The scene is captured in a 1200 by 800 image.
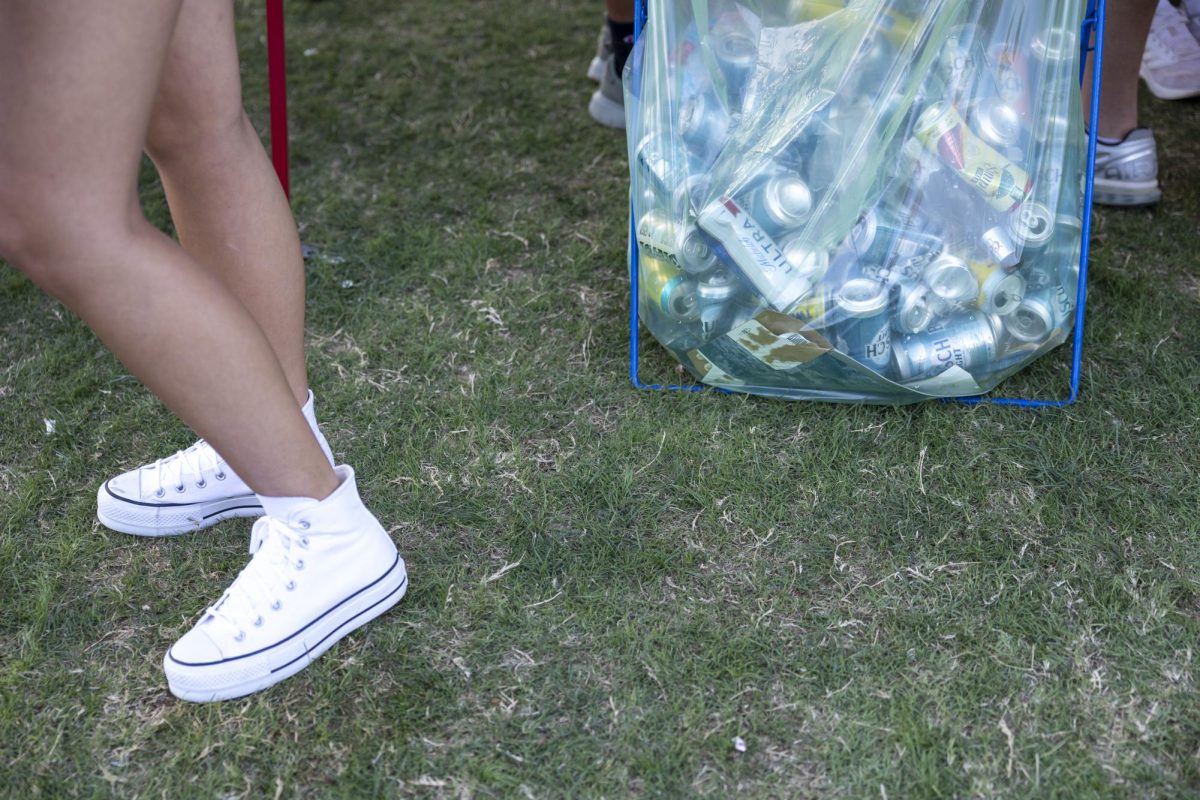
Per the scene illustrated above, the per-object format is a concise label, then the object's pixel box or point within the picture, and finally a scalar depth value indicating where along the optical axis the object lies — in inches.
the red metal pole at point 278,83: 62.1
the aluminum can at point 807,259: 57.7
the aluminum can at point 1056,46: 56.1
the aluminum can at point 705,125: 58.8
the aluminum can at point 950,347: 58.7
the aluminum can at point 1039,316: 59.9
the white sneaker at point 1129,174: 81.0
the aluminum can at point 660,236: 59.2
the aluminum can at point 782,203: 57.8
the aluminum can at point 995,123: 57.4
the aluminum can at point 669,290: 60.5
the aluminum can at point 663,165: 58.9
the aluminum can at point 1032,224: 58.1
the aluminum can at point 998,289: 58.6
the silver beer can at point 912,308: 58.6
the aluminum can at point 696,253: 59.0
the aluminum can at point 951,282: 58.1
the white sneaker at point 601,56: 101.8
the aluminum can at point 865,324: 58.1
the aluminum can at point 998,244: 57.9
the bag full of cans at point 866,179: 56.7
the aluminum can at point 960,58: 56.4
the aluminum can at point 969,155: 57.0
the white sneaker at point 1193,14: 90.2
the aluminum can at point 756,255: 57.5
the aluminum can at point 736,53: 58.3
